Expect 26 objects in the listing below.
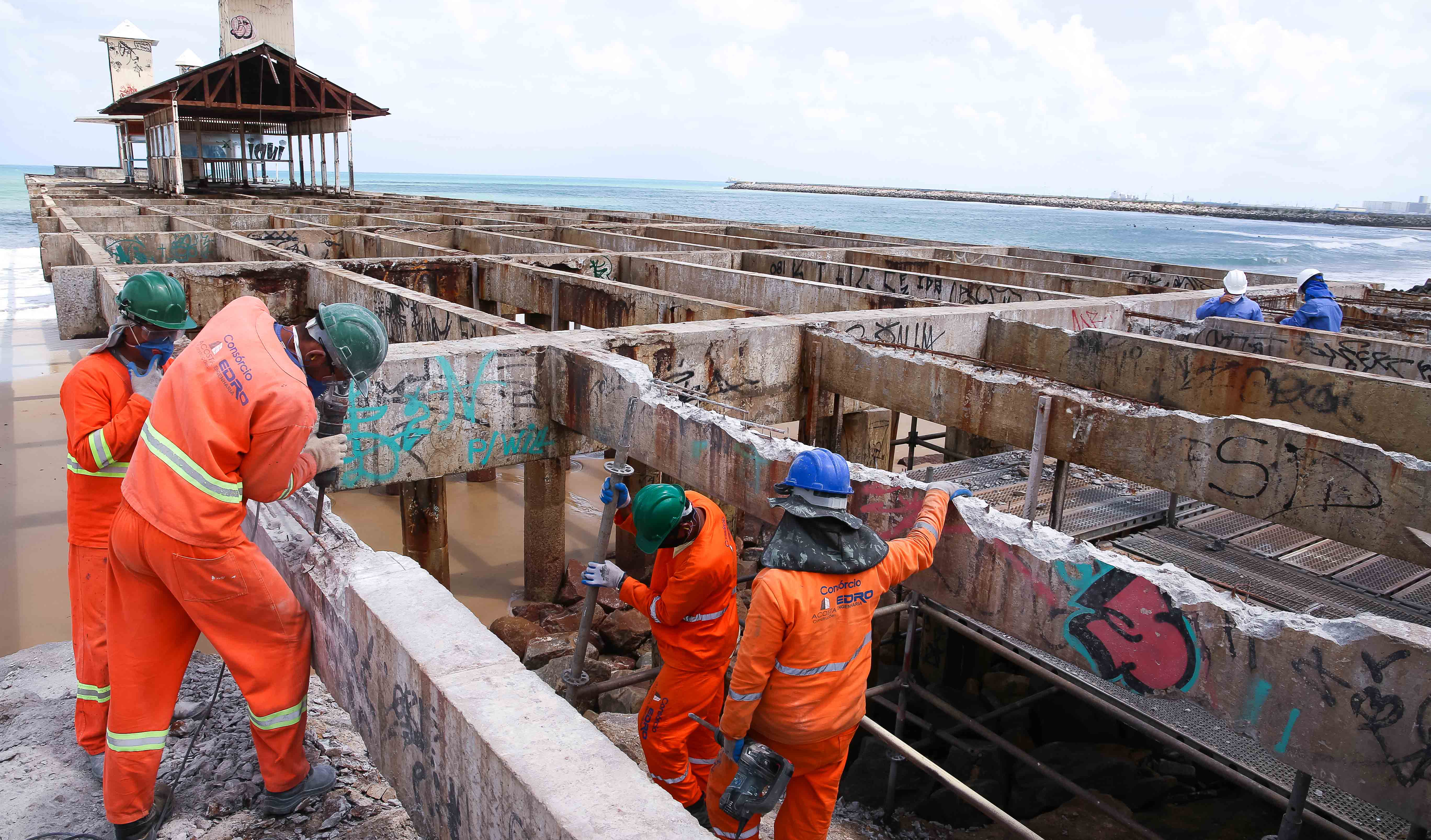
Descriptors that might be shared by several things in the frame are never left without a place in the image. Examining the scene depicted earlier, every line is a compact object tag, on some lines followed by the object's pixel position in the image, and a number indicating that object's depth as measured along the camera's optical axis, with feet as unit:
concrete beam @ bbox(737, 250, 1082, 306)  33.96
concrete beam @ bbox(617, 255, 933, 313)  29.68
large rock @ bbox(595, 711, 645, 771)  16.97
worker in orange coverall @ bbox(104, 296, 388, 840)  8.70
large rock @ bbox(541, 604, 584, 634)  27.07
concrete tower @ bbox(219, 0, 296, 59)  99.81
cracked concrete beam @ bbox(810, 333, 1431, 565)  14.42
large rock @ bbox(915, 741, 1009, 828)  17.38
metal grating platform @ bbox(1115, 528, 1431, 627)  17.40
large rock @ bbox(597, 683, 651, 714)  20.93
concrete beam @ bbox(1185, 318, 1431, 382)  24.39
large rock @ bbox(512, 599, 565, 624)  27.66
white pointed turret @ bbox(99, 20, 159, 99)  132.46
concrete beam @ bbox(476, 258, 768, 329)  26.14
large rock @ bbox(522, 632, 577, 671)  22.49
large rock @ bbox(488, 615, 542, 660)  24.29
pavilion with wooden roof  83.25
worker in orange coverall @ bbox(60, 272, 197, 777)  10.82
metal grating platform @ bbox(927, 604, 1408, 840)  13.28
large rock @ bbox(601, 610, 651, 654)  26.00
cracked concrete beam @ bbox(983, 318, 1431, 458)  19.01
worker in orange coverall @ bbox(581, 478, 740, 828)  12.30
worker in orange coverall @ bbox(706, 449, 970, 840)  10.02
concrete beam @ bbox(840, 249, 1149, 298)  38.88
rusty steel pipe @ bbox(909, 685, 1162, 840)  13.46
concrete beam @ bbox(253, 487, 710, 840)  7.03
